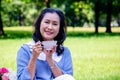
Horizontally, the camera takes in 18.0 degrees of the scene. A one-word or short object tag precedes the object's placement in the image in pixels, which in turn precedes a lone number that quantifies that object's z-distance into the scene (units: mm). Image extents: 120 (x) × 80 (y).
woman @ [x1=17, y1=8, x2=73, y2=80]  5105
